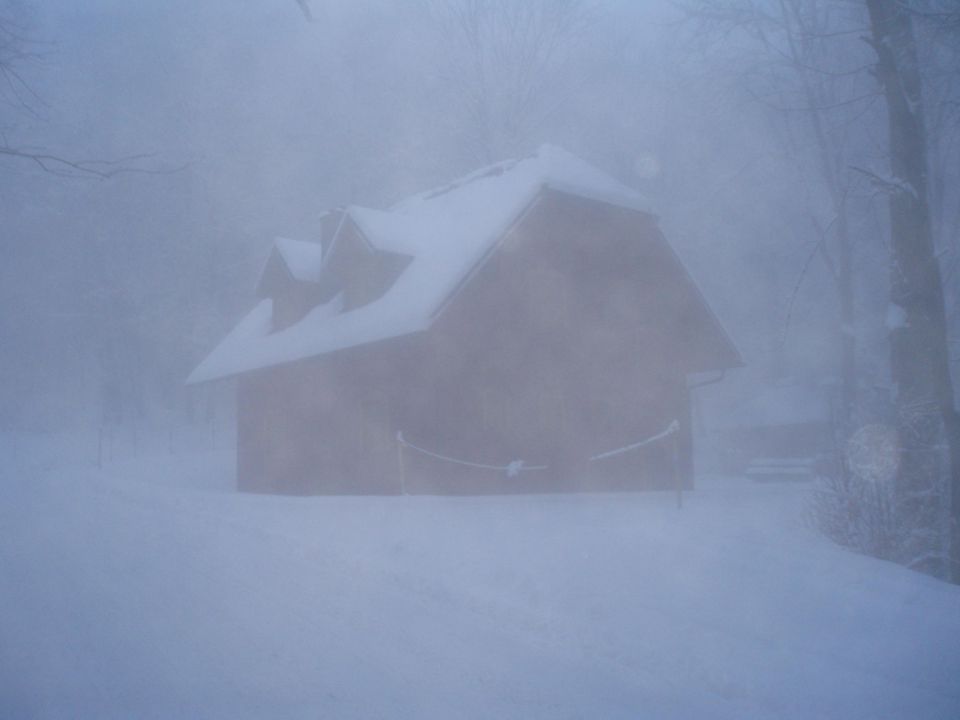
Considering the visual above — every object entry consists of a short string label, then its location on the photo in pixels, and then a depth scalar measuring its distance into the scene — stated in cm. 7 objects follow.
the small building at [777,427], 3069
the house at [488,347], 1339
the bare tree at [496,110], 2525
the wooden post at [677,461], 978
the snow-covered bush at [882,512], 761
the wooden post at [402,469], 1211
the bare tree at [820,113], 2054
